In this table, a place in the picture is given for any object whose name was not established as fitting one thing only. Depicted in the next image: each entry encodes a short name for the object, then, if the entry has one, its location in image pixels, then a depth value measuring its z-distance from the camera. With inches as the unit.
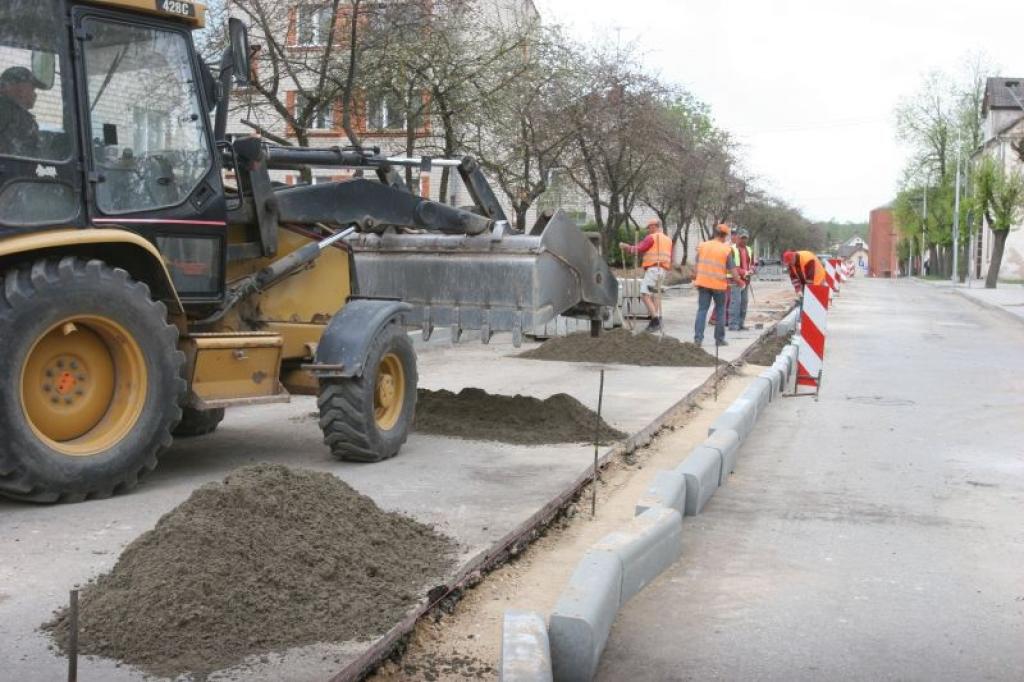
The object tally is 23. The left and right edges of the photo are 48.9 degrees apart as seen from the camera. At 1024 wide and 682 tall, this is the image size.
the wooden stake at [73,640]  120.8
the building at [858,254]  6988.2
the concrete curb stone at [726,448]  300.5
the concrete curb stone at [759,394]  410.0
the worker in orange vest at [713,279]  660.1
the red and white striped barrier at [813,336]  500.7
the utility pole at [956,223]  2240.9
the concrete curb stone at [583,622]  159.2
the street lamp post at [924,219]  3222.9
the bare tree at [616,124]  1053.2
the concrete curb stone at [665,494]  237.0
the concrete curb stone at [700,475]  264.2
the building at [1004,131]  2736.2
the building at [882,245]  5694.4
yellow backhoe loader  237.6
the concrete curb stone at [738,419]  348.2
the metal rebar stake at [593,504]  260.8
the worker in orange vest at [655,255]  734.5
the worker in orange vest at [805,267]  769.6
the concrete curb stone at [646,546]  197.9
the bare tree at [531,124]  851.4
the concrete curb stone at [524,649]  143.0
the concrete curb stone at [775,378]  474.5
